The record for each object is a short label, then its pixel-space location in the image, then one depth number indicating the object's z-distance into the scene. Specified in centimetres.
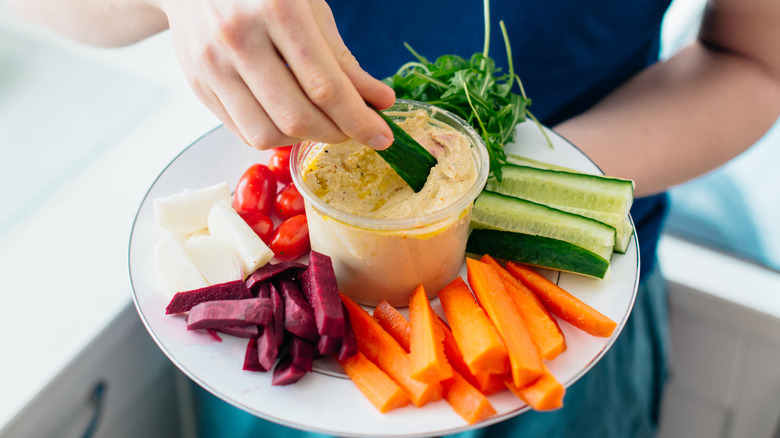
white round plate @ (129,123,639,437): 49
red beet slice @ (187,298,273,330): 51
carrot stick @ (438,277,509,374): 49
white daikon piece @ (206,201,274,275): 55
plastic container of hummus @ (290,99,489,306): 53
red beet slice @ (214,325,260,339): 51
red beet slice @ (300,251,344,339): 50
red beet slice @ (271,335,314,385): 50
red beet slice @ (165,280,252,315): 53
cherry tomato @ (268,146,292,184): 64
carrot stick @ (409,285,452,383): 49
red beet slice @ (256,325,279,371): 50
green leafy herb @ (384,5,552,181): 62
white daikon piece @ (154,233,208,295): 54
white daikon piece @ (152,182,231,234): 58
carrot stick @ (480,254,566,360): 51
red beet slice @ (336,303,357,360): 51
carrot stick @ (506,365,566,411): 49
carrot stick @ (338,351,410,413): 49
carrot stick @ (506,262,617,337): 52
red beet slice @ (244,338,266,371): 51
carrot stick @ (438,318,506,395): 50
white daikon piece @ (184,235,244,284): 55
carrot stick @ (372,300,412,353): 53
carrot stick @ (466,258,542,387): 49
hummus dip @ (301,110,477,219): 54
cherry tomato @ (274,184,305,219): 62
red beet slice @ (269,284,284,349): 51
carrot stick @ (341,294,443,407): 50
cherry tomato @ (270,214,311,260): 58
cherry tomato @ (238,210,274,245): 59
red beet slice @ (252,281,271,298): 53
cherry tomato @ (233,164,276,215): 61
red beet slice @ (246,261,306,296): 53
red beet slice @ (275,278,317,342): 51
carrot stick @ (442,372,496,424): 49
